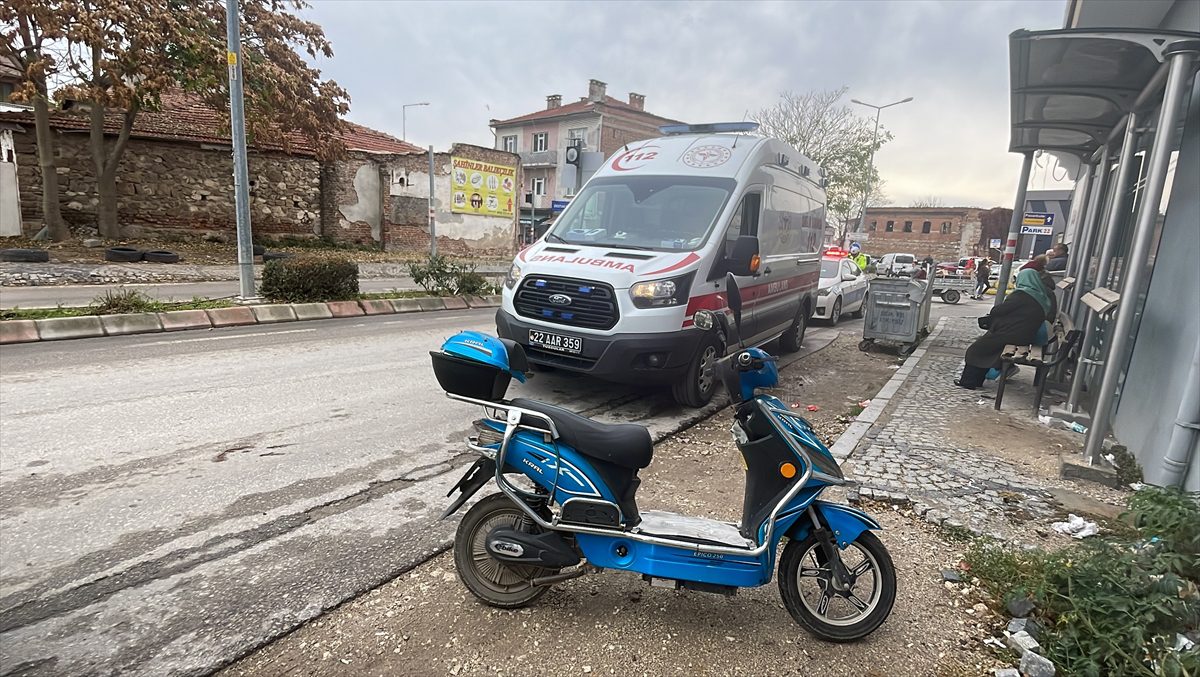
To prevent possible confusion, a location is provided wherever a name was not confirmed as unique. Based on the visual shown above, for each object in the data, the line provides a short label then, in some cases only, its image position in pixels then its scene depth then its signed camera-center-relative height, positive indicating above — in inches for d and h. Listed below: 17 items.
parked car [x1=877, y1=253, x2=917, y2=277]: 1367.7 -23.4
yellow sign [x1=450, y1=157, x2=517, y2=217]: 1071.6 +61.3
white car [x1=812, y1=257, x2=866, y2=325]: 541.6 -39.4
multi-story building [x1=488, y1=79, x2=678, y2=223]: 1804.9 +303.9
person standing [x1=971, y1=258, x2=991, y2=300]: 1024.2 -36.1
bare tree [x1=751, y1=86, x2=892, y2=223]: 1344.7 +225.1
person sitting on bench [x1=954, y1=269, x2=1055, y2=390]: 267.6 -28.7
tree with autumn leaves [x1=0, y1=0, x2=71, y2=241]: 559.8 +127.0
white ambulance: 222.2 -10.9
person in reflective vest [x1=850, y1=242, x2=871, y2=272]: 915.8 -15.2
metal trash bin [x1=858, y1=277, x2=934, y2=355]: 395.4 -39.5
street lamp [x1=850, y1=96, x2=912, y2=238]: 1378.4 +172.2
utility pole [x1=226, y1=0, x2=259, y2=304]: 417.7 +32.7
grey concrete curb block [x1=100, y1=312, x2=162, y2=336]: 348.8 -72.9
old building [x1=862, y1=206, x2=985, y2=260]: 2534.4 +92.5
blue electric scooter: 109.3 -51.2
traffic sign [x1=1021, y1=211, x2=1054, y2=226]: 1017.5 +71.6
